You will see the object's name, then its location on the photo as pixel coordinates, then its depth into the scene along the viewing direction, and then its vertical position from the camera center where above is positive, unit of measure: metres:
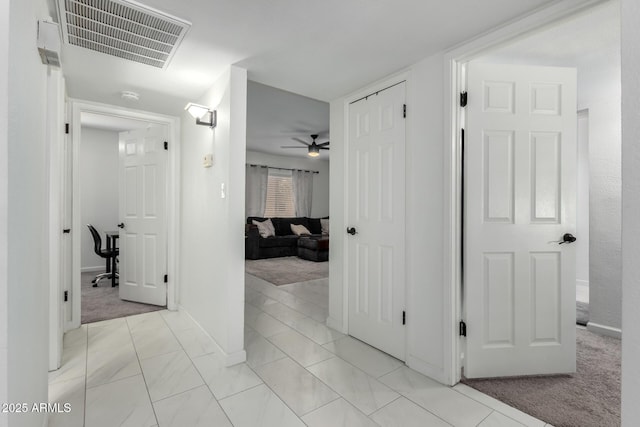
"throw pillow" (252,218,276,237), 6.51 -0.36
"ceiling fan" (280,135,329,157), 5.50 +1.27
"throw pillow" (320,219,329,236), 7.59 -0.33
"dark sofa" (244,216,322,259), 6.34 -0.66
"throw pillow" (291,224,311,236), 7.09 -0.43
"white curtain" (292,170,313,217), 7.91 +0.60
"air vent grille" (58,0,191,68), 1.56 +1.10
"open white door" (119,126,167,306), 3.37 -0.07
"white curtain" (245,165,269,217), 7.08 +0.56
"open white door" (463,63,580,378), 1.98 -0.03
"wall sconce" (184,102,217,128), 2.42 +0.84
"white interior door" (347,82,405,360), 2.28 -0.05
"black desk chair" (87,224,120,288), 4.14 -0.59
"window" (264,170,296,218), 7.55 +0.47
